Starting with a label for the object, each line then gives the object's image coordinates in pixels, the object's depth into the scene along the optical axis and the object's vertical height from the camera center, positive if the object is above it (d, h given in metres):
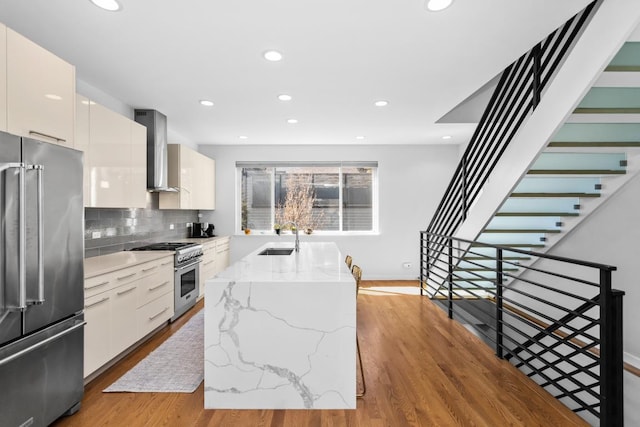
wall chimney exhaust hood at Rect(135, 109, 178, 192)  4.12 +0.82
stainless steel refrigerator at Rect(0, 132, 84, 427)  1.71 -0.38
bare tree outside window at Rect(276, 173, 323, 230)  6.59 +0.18
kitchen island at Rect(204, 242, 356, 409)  2.23 -0.86
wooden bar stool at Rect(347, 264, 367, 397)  2.42 -0.51
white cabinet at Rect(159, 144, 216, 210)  4.75 +0.51
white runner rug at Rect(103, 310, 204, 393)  2.53 -1.29
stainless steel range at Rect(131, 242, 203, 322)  3.97 -0.72
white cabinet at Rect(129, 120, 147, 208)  3.60 +0.53
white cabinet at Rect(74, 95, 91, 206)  2.77 +0.66
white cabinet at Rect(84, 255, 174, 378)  2.52 -0.82
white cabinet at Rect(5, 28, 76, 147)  1.88 +0.73
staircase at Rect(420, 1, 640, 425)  1.89 +0.32
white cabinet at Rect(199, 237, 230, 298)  4.84 -0.70
